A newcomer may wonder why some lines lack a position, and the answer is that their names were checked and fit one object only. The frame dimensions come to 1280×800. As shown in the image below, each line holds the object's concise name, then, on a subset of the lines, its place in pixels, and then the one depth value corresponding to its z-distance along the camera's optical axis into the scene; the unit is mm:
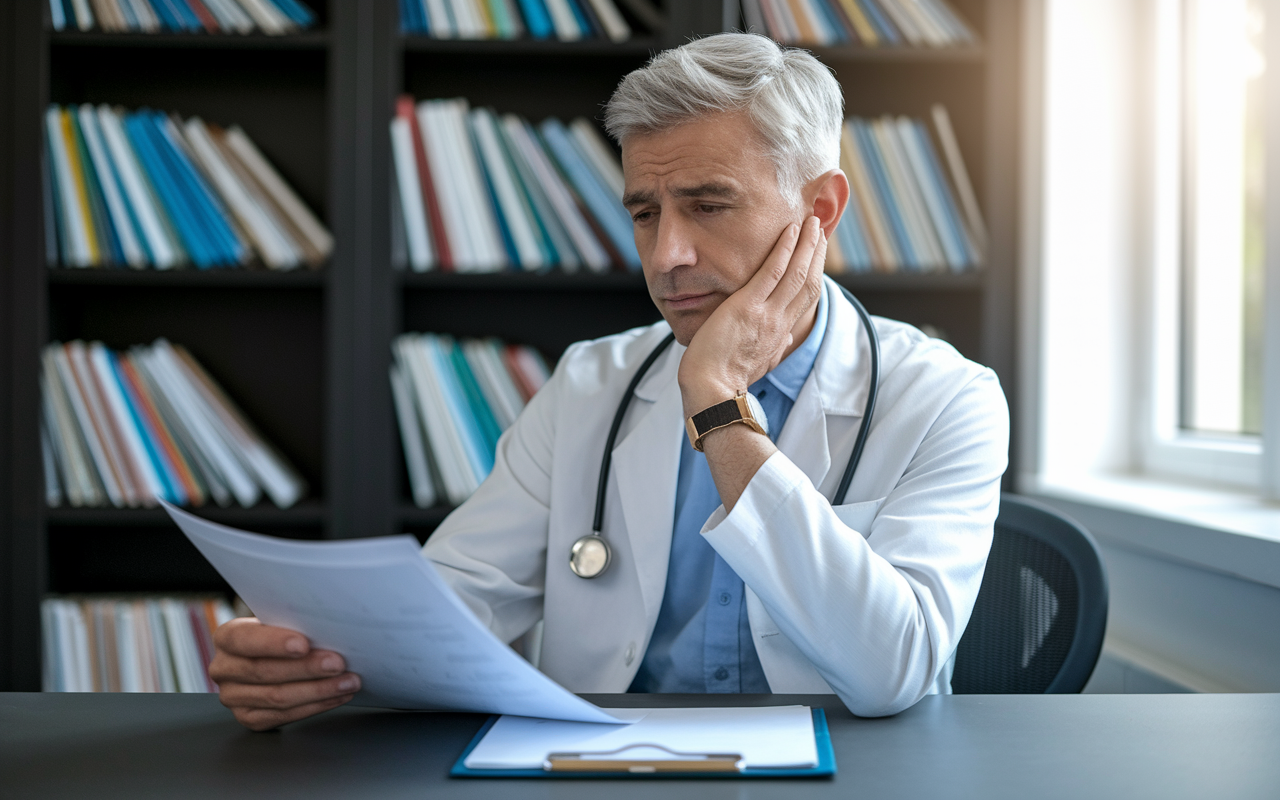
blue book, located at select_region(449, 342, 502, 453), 2086
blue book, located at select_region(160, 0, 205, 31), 2045
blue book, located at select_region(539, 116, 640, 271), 2068
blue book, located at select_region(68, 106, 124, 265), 2049
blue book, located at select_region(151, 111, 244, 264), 2047
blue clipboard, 624
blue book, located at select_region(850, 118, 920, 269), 2062
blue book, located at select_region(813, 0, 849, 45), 2072
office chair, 1132
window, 1765
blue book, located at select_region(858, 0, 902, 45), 2066
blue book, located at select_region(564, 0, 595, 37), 2088
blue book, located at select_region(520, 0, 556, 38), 2062
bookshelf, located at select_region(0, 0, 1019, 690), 2021
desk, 613
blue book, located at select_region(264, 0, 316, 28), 2086
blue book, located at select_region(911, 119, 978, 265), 2066
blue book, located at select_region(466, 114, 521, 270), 2072
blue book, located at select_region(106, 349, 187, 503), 2055
